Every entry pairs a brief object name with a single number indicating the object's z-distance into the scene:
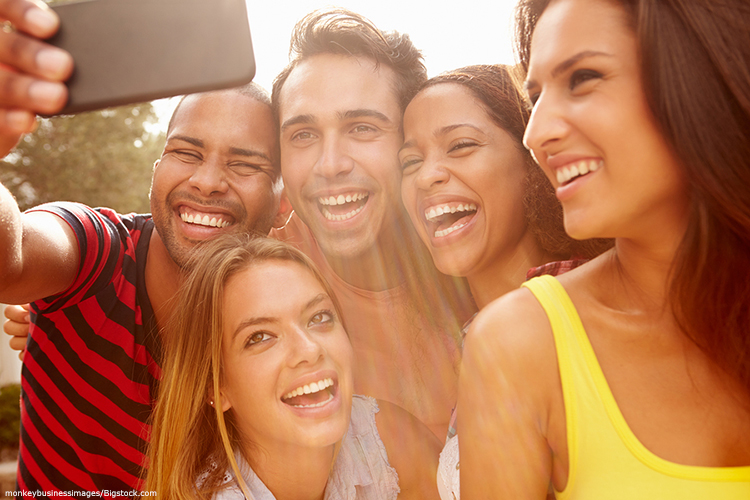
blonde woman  0.61
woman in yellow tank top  0.47
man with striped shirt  0.69
